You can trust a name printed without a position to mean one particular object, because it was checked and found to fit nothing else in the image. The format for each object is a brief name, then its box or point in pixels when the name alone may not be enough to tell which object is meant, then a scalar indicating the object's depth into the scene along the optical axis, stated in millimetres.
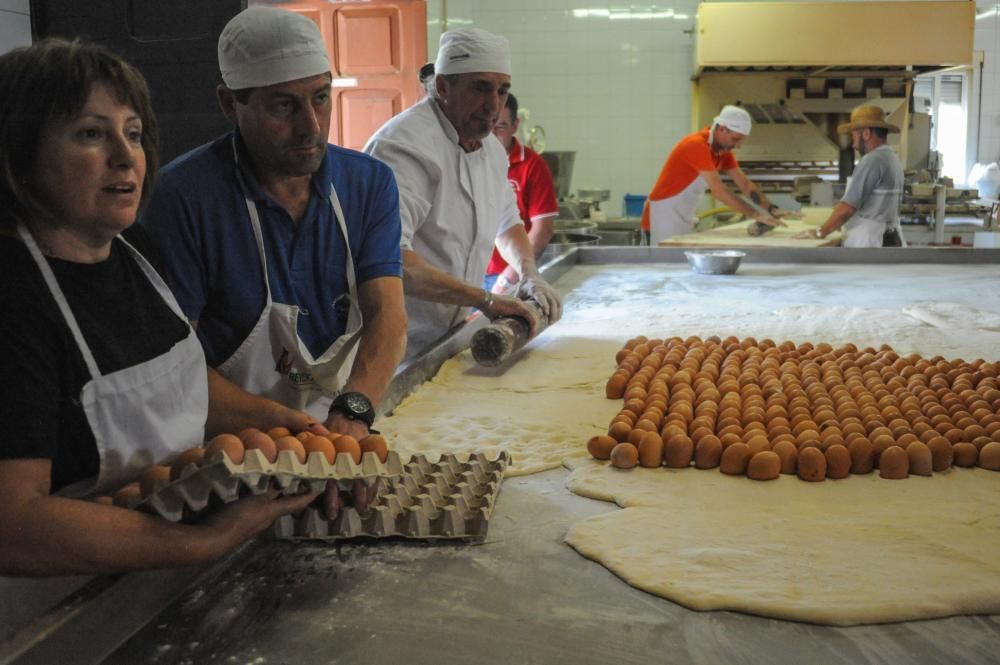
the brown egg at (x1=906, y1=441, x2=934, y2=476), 1552
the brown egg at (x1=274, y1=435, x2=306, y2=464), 1096
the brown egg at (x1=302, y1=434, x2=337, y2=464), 1162
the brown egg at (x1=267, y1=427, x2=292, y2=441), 1241
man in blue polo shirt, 1673
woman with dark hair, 958
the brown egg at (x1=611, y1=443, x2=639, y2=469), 1598
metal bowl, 4062
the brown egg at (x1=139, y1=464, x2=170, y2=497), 1056
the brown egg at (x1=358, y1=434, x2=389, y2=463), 1234
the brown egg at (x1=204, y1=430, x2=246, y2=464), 1021
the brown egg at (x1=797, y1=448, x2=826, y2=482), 1525
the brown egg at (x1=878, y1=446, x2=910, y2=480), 1538
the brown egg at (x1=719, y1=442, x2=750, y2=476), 1558
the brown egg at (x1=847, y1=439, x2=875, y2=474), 1561
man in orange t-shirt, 5848
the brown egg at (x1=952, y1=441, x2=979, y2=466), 1597
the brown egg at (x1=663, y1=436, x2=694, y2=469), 1602
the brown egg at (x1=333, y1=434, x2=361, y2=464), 1192
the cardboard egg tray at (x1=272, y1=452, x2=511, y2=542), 1233
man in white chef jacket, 2551
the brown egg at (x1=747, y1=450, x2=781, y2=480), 1529
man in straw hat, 5477
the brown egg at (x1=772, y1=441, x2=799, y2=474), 1560
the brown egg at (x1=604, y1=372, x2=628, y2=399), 2086
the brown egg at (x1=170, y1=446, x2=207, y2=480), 1059
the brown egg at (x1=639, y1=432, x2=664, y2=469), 1606
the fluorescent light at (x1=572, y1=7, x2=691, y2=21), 7688
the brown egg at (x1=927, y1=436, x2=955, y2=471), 1576
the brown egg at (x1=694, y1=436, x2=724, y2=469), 1592
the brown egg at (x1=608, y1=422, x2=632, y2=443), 1668
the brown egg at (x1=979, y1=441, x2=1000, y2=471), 1580
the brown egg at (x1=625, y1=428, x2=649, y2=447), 1646
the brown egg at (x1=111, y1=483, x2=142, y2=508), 1033
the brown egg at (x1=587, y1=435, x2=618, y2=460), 1640
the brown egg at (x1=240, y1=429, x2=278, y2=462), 1065
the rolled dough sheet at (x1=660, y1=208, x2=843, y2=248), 5023
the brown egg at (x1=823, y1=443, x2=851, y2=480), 1539
